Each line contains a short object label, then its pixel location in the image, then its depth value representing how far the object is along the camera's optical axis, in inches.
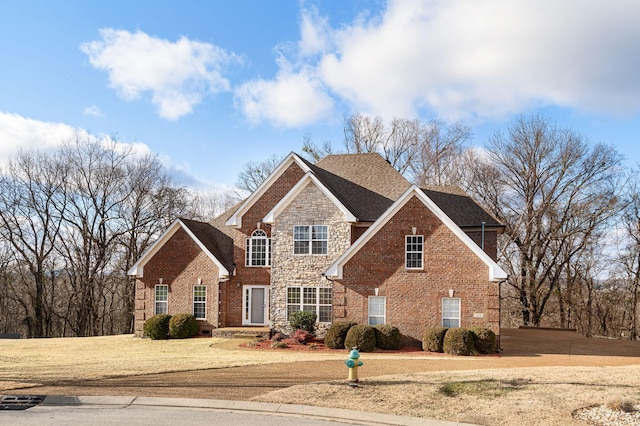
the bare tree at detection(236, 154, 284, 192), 2158.0
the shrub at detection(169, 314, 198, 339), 1105.4
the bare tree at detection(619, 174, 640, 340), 1606.8
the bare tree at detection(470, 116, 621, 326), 1619.1
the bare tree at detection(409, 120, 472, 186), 1905.8
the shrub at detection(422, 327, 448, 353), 890.1
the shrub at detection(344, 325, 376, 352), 891.4
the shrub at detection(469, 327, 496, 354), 870.4
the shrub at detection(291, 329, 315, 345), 971.9
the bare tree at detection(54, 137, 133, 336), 1740.9
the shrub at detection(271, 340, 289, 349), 933.2
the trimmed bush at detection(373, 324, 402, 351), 911.7
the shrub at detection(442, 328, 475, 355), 861.8
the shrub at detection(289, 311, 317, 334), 1035.9
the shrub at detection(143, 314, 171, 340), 1108.5
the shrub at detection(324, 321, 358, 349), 924.6
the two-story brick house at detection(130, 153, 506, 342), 941.8
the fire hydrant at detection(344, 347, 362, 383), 556.1
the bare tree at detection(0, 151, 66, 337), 1664.6
